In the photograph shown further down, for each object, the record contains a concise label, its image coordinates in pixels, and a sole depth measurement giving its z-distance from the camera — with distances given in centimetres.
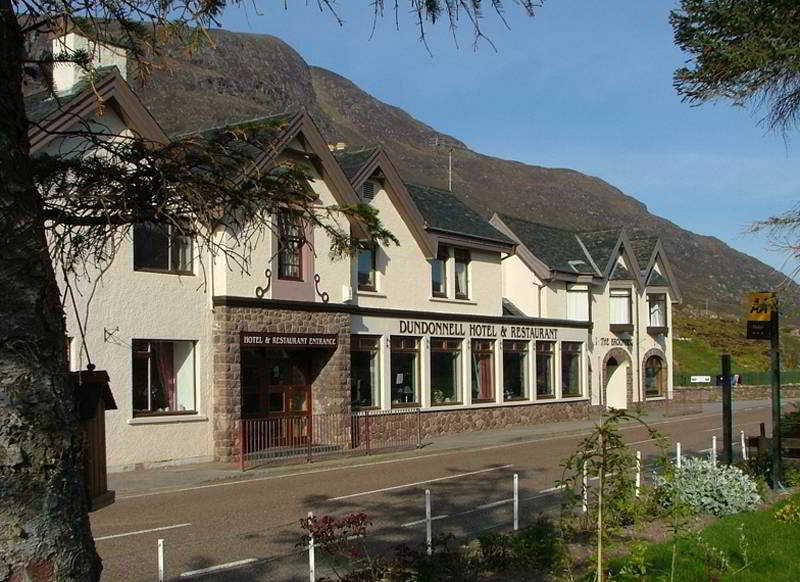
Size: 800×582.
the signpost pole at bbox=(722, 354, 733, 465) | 1541
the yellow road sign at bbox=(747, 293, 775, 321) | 1245
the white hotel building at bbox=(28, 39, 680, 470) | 2064
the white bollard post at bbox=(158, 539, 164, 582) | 776
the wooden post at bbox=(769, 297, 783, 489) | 1355
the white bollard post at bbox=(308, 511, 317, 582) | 776
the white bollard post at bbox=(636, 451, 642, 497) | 1033
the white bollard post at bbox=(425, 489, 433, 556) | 931
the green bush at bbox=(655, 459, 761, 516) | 1180
